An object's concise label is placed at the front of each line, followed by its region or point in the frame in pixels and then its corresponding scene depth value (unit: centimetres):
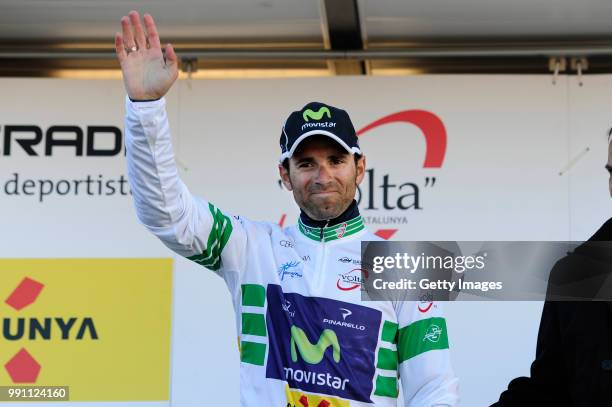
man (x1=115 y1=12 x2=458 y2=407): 523
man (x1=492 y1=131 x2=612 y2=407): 547
